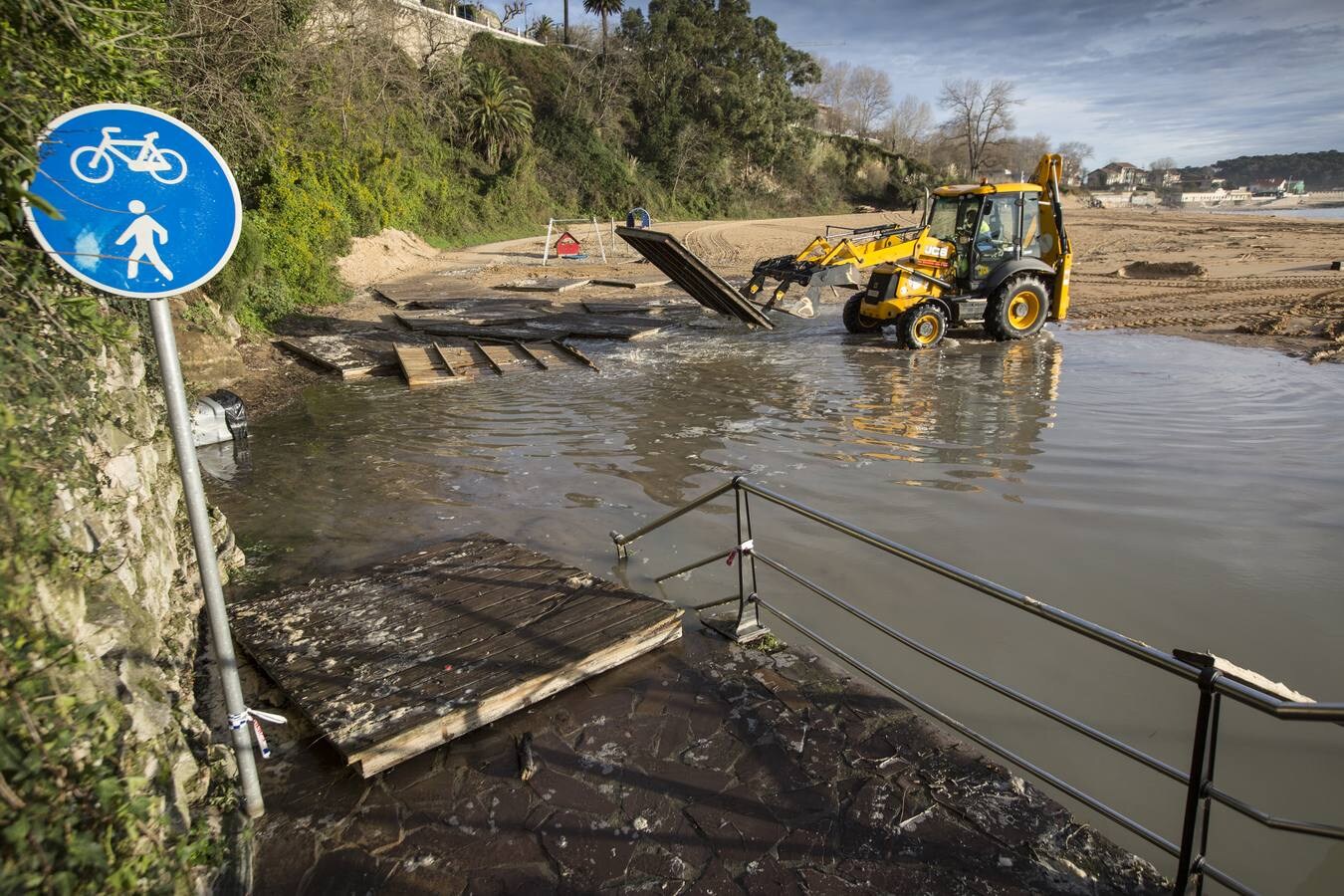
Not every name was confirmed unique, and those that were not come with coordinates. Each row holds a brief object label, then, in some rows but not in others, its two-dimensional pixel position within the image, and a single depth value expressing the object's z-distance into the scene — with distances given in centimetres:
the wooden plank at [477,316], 1820
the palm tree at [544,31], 5362
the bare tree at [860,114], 9425
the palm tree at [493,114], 3759
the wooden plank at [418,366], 1316
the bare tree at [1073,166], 10759
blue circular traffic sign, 240
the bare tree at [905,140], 9035
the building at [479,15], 4884
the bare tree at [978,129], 8181
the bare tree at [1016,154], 8650
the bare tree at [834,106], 9044
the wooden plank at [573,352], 1459
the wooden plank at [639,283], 2262
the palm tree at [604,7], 5603
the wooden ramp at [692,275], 1483
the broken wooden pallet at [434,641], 389
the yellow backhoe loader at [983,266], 1460
